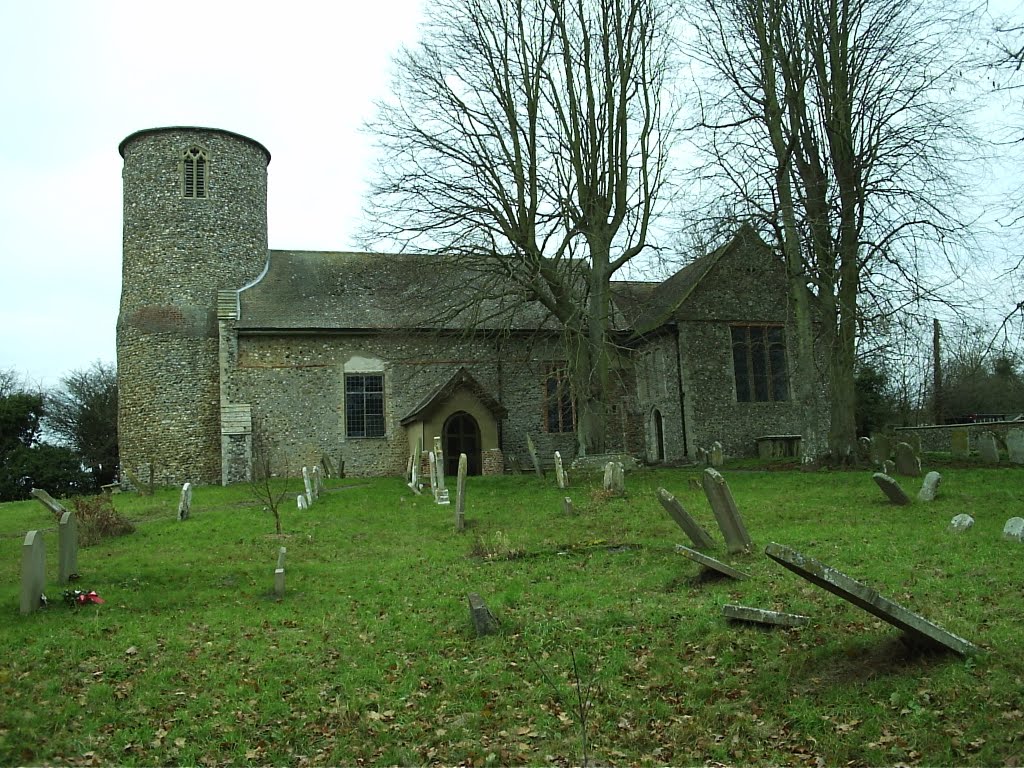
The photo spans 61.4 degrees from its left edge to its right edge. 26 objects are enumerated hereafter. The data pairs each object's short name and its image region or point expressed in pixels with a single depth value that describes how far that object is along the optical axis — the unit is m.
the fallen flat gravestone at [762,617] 7.45
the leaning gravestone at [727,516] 10.30
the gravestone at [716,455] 24.80
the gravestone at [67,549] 10.54
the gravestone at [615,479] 17.64
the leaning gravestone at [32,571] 9.11
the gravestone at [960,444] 22.17
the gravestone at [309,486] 19.43
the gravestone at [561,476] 19.55
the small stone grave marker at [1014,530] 9.79
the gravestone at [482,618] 8.34
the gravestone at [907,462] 18.09
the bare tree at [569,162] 21.64
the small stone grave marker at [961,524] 10.78
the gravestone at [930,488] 14.00
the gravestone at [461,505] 14.93
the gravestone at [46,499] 14.77
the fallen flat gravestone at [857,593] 5.89
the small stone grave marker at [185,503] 17.69
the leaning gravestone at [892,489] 13.68
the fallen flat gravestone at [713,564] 9.10
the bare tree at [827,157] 20.34
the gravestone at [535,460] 24.34
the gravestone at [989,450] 20.41
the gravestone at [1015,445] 20.20
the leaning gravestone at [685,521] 10.71
